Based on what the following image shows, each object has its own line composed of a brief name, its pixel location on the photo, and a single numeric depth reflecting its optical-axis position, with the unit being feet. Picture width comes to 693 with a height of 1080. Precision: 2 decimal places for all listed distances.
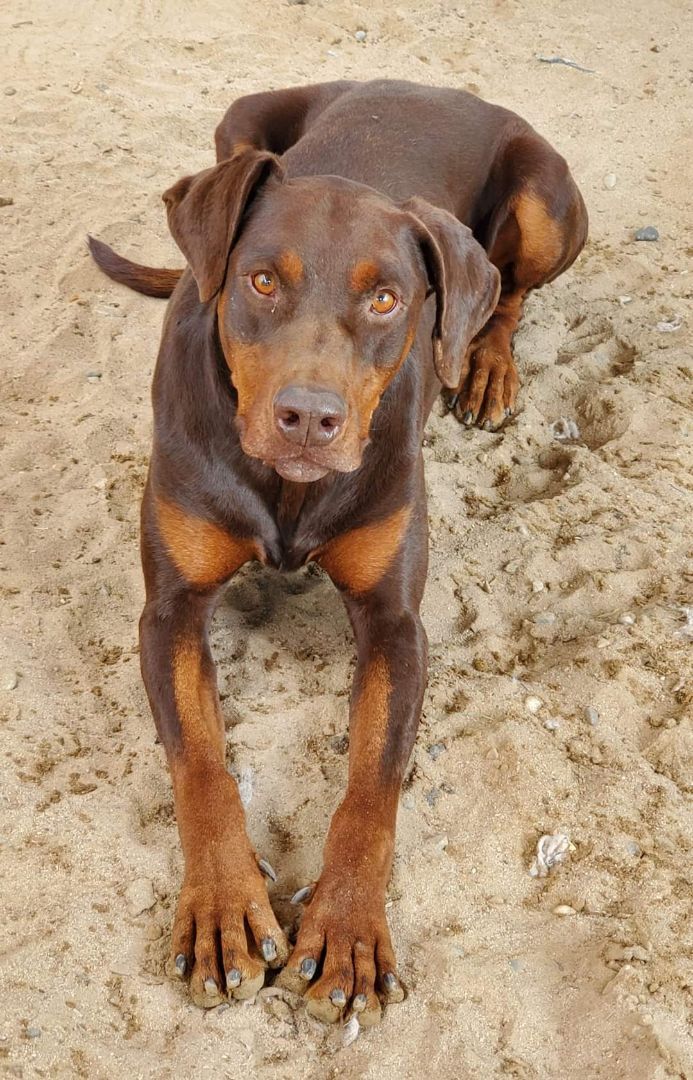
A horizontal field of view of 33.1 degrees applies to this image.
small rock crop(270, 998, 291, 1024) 8.34
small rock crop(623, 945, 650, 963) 8.73
